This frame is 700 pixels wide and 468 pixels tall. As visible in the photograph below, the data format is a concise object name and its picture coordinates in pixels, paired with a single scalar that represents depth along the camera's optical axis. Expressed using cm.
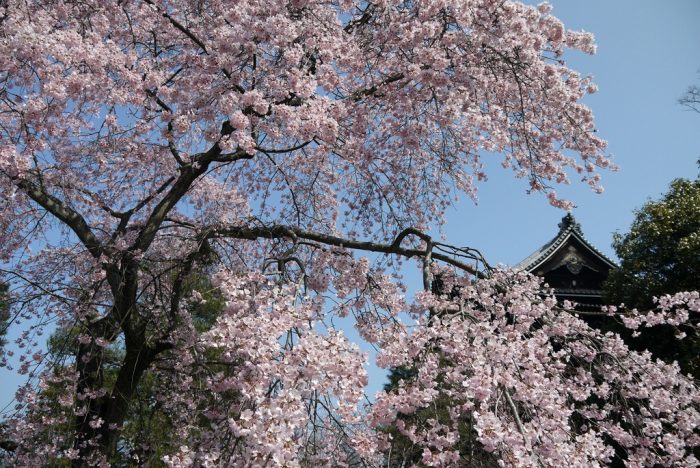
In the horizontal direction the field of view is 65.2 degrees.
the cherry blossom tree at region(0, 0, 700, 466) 343
